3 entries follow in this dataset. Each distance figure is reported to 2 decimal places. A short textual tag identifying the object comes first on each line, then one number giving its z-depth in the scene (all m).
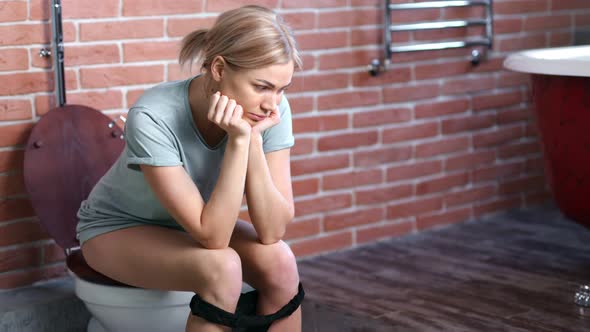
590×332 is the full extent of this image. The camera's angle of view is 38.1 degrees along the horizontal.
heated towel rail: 3.06
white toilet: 2.29
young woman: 1.83
